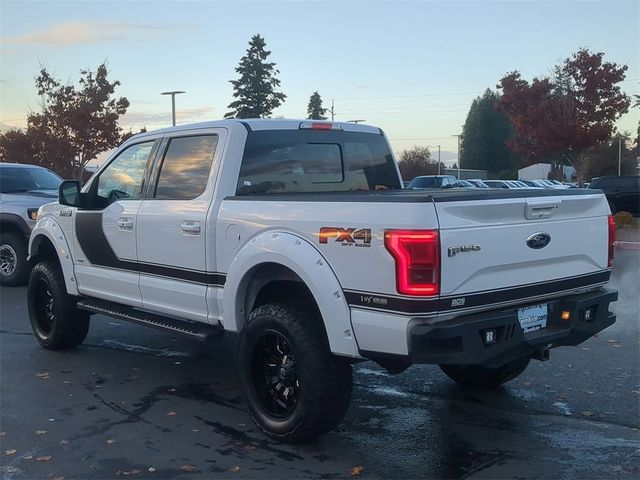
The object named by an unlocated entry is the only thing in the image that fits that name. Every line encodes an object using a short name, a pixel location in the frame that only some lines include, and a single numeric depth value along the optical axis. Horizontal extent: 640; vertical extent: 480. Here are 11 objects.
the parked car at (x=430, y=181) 35.81
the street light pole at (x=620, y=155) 68.12
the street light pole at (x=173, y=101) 38.16
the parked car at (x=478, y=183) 35.43
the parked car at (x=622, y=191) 27.11
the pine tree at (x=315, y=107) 81.62
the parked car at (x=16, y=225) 11.21
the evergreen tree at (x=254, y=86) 53.56
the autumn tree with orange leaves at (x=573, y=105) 28.02
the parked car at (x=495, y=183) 31.21
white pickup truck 3.95
